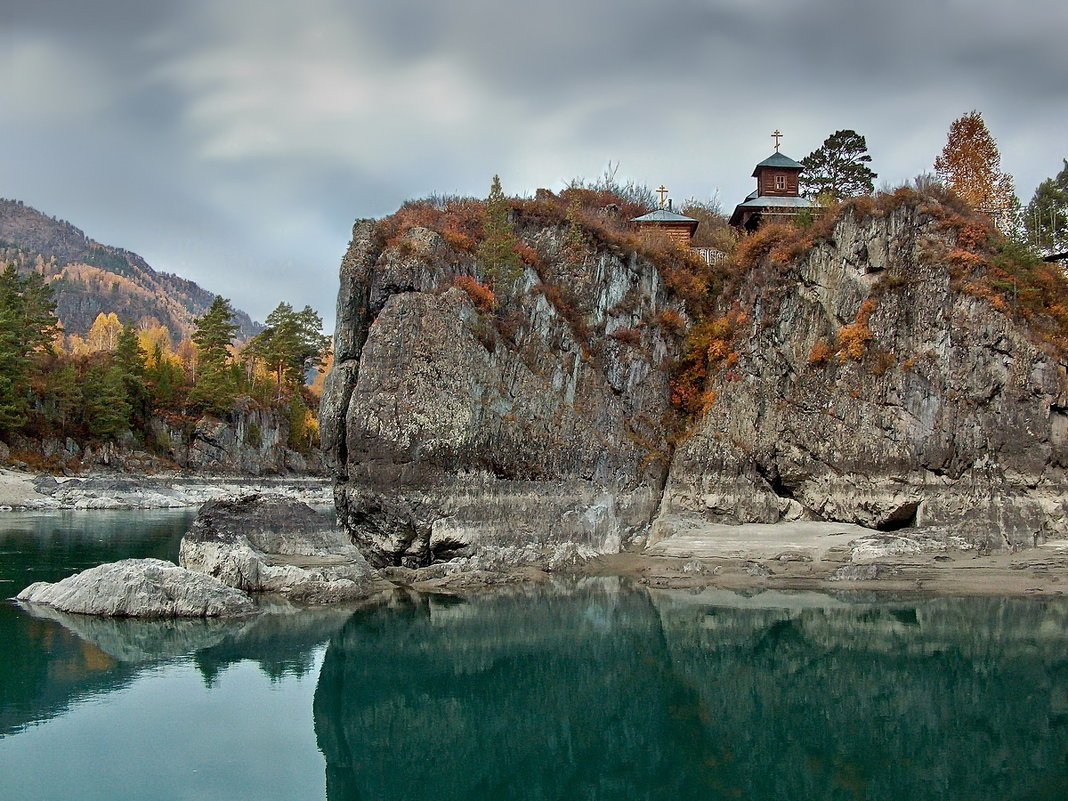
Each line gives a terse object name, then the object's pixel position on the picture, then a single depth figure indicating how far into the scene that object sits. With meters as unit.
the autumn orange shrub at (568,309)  44.03
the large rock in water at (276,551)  33.44
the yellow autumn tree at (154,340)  114.85
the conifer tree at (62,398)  82.31
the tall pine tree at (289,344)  102.56
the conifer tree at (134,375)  91.19
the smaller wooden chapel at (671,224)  53.03
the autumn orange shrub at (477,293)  41.28
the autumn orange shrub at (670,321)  46.69
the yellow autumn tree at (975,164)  59.25
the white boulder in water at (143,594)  29.08
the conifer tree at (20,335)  76.75
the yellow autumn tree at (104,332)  149.38
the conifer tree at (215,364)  93.81
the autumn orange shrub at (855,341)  43.25
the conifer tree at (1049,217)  52.13
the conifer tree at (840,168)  59.84
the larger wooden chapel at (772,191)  54.56
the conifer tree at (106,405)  84.81
